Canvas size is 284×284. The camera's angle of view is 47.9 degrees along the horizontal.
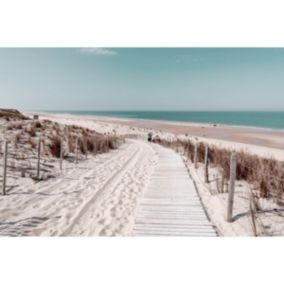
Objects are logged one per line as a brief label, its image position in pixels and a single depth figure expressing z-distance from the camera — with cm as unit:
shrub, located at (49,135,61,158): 911
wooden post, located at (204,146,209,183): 690
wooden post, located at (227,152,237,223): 451
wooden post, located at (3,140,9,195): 543
